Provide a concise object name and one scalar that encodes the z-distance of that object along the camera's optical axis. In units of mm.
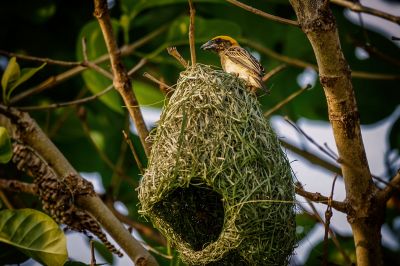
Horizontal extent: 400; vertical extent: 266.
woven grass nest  6043
